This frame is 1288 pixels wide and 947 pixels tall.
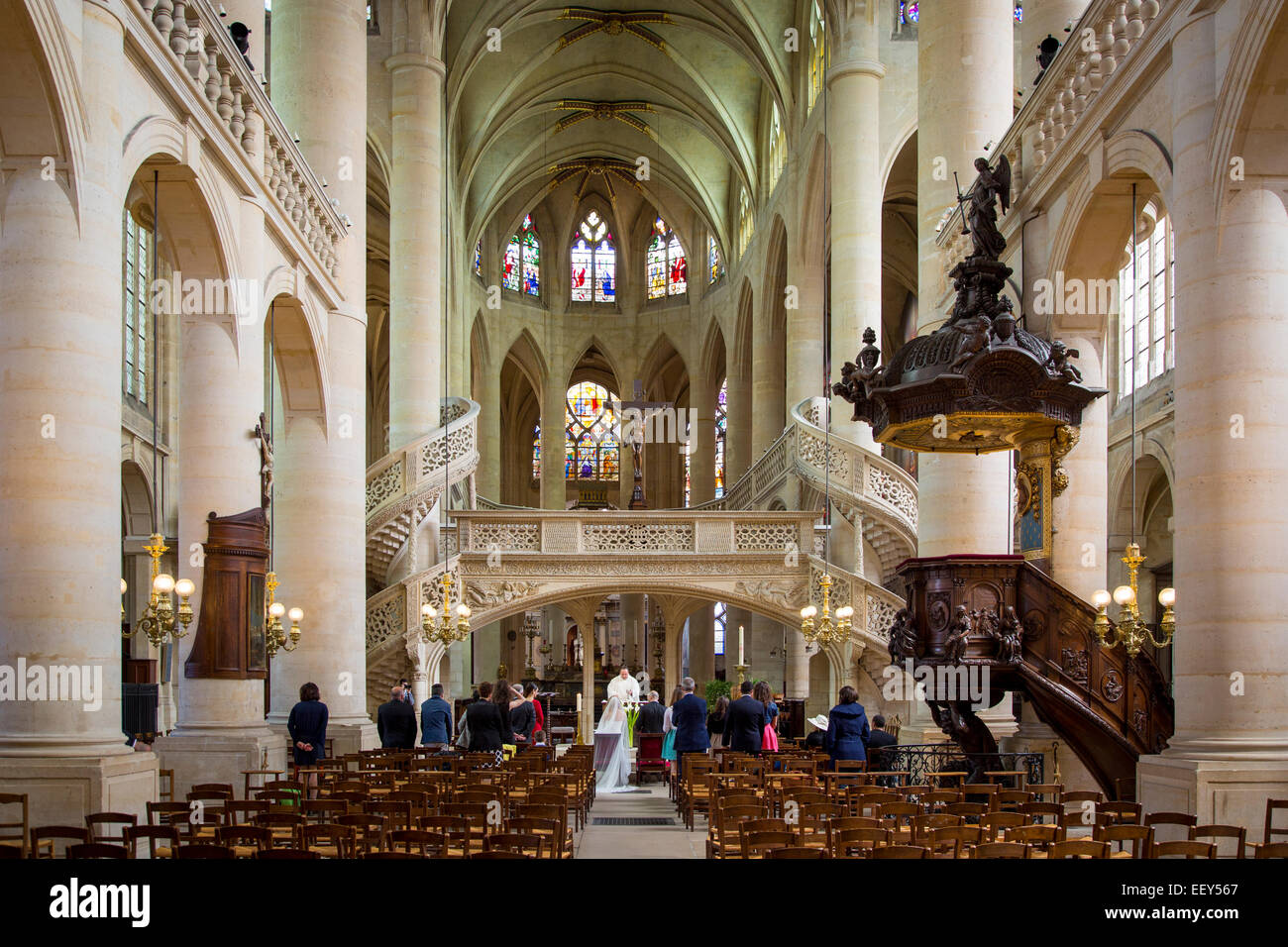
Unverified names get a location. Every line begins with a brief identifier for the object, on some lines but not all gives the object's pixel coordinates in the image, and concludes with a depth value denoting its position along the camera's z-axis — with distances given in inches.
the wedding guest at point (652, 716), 768.9
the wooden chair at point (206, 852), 257.0
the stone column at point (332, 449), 681.6
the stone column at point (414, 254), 1092.5
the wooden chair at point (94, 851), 249.4
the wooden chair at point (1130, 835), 280.7
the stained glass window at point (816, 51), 1195.3
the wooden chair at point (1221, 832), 288.0
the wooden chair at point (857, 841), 287.4
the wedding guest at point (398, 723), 618.8
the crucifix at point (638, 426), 1630.2
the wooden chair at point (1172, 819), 308.4
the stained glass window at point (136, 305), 986.1
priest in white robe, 807.1
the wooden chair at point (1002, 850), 261.9
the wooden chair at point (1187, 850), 261.0
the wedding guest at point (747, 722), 630.5
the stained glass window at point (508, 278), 1947.6
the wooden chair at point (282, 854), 258.1
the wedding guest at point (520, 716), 722.2
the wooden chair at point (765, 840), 286.0
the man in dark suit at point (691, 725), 659.4
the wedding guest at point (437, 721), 657.6
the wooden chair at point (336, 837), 285.9
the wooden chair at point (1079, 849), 263.3
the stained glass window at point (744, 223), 1654.7
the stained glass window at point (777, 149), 1417.3
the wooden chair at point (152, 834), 280.7
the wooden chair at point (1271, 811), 308.4
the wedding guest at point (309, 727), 544.4
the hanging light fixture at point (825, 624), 839.7
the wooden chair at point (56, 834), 282.8
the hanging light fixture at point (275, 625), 603.8
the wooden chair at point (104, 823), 307.0
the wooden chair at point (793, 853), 263.1
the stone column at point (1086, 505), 526.3
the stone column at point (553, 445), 1855.3
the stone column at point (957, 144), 616.1
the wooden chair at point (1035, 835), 286.2
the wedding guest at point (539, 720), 825.0
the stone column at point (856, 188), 1018.7
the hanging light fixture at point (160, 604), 456.8
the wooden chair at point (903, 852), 262.5
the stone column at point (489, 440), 1795.0
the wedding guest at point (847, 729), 545.3
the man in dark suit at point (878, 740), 585.3
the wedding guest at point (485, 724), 595.2
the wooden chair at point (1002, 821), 319.3
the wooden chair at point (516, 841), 276.1
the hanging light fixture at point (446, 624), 847.1
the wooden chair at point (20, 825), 295.4
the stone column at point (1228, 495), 355.6
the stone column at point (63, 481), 349.4
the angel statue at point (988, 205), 506.9
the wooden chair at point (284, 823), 305.8
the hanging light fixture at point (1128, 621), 426.9
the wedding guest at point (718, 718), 794.2
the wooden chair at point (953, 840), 293.6
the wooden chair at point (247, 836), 276.1
